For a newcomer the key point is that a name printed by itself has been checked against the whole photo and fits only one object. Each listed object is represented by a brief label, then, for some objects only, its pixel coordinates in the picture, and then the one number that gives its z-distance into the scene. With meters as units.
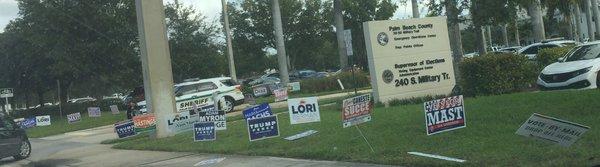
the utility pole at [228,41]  37.06
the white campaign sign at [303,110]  12.03
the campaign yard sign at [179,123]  17.98
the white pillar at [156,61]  18.09
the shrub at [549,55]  20.25
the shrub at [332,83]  34.62
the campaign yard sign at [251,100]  22.16
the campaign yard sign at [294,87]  33.26
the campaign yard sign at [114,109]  33.00
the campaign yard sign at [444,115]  9.43
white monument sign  18.16
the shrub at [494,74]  16.70
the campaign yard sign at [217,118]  15.15
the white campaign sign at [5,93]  33.19
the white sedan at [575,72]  15.86
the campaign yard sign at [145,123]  18.01
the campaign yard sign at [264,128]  12.67
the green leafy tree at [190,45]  43.56
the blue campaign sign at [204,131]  14.77
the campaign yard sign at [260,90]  30.36
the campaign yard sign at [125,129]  19.16
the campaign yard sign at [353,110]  10.18
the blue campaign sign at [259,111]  13.80
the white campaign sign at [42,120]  31.34
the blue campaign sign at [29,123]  30.20
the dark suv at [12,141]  15.92
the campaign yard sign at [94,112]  33.62
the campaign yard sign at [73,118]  31.27
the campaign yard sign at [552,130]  7.05
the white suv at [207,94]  25.89
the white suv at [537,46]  26.96
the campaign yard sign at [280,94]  24.86
